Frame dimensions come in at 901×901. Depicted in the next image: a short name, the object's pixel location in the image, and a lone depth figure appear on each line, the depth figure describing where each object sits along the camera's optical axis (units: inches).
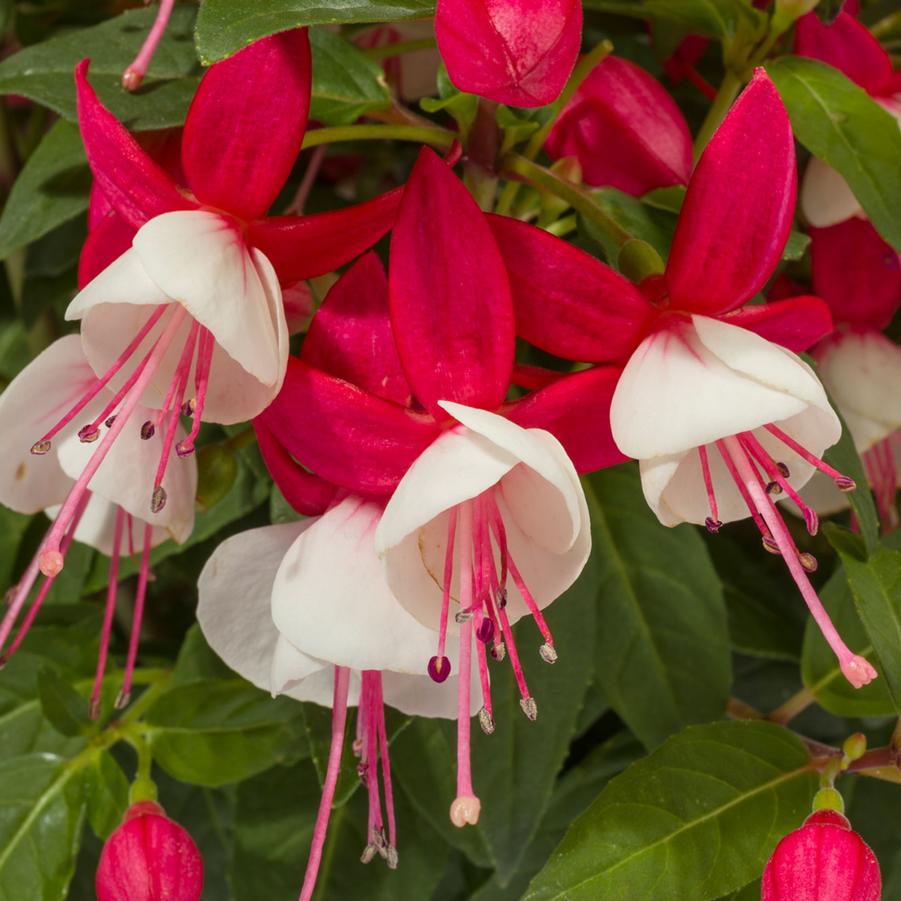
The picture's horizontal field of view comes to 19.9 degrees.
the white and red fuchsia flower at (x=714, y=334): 12.4
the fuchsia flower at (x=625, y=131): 15.1
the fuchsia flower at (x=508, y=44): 12.0
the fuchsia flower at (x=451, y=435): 12.4
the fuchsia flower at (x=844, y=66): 15.5
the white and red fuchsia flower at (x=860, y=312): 15.9
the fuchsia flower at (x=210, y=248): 12.4
